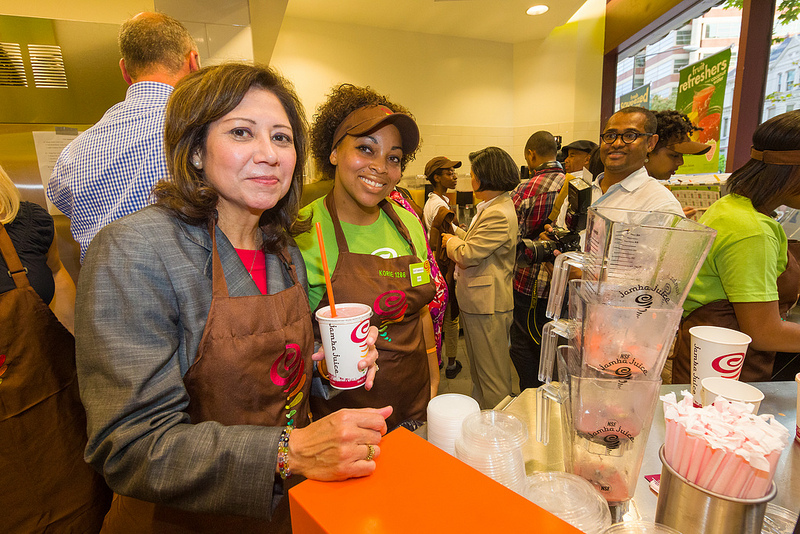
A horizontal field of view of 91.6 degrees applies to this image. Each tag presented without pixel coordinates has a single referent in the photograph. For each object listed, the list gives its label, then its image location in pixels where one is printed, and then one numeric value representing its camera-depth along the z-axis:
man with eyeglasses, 2.23
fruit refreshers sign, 3.58
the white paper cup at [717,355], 1.06
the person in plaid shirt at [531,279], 2.96
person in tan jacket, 2.82
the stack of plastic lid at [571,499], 0.66
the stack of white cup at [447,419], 0.87
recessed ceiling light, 5.03
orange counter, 0.53
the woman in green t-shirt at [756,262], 1.49
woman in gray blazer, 0.74
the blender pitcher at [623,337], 0.79
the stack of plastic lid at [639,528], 0.56
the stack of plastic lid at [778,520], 0.72
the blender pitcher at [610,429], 0.77
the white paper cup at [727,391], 0.89
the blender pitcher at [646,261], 0.80
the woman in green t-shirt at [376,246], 1.51
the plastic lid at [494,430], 0.77
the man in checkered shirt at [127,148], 1.49
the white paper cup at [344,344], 1.00
